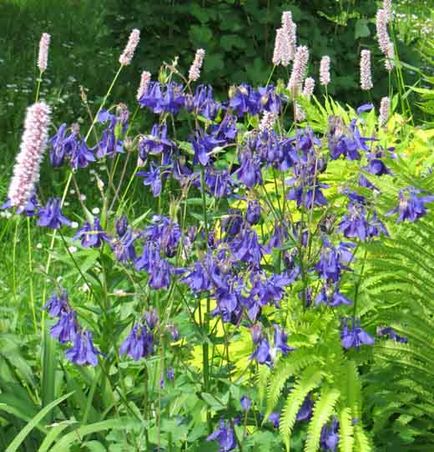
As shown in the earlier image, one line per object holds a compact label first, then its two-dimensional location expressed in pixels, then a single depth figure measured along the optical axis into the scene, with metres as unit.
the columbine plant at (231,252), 2.32
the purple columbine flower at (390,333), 3.03
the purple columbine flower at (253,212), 2.49
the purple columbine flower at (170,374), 2.70
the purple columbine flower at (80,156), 2.45
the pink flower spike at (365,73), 3.39
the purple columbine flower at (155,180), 2.58
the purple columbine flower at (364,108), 2.77
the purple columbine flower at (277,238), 2.54
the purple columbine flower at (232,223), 2.57
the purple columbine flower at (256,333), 2.23
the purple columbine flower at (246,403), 2.45
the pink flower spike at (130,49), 3.13
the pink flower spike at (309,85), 3.26
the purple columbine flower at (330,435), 2.58
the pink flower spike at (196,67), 2.75
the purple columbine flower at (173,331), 2.28
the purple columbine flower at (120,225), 2.52
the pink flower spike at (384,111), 3.25
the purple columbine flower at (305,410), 2.67
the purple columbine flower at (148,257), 2.32
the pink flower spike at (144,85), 2.56
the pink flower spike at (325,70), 3.35
